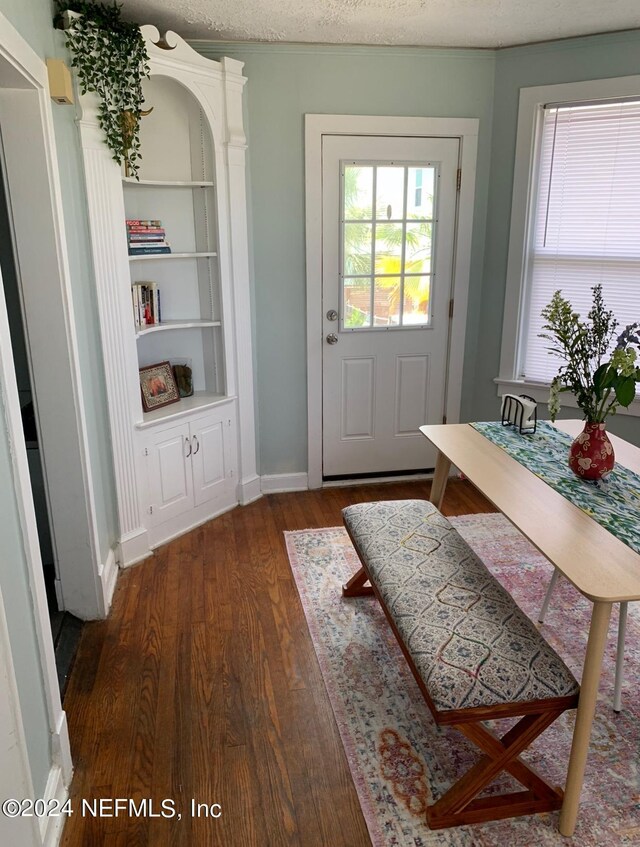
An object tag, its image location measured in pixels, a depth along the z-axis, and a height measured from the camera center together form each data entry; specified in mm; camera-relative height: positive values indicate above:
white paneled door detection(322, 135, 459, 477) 3643 -332
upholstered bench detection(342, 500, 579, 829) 1640 -1083
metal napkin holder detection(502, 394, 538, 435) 2641 -710
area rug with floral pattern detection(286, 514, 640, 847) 1752 -1531
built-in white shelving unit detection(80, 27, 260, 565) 2906 -283
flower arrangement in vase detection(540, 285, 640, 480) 2041 -455
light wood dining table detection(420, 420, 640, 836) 1592 -805
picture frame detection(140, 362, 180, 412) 3273 -743
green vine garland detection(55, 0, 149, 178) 2508 +680
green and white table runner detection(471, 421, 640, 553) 1901 -792
